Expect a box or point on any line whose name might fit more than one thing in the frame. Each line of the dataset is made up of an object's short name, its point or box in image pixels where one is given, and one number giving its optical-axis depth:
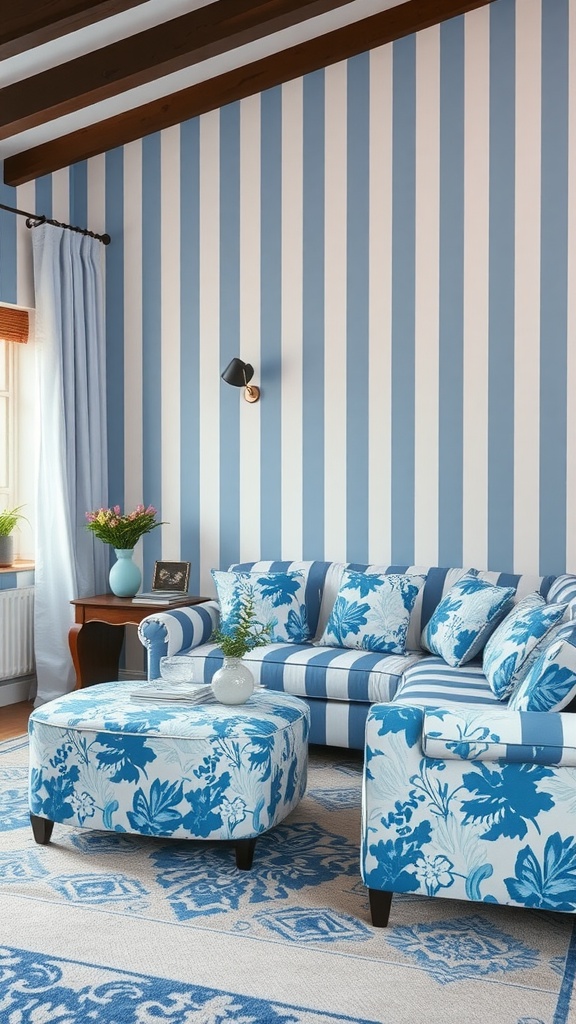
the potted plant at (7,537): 5.23
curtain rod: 5.14
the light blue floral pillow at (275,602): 4.53
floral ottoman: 2.94
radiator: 5.15
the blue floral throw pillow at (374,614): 4.32
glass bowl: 4.30
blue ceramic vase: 5.10
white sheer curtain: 5.21
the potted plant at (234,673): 3.25
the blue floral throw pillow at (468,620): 3.98
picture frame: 5.22
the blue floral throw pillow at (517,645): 3.23
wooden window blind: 5.25
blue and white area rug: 2.19
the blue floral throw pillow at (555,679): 2.65
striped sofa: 3.91
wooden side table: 4.84
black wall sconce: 4.98
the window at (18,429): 5.48
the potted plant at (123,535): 5.04
